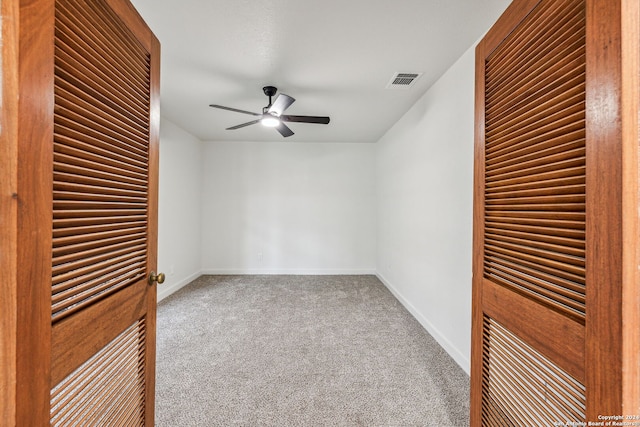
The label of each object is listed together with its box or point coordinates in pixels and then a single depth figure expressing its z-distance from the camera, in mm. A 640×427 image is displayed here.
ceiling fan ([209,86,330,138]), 2584
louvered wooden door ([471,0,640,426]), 616
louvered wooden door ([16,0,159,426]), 626
